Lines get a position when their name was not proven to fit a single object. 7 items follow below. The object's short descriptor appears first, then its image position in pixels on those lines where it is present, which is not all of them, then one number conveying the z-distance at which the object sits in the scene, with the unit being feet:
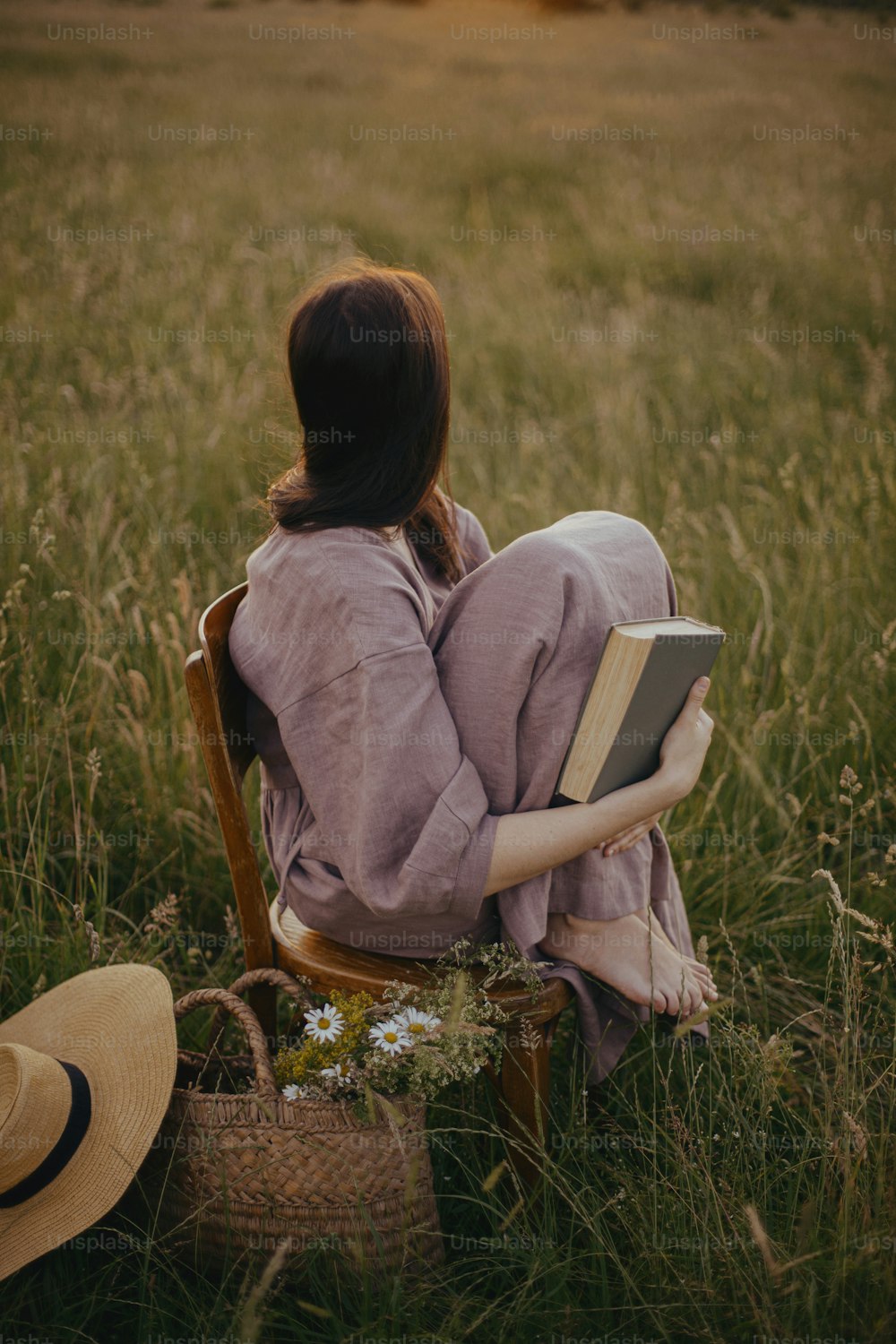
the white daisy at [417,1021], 5.54
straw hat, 5.51
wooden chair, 5.91
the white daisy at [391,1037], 5.52
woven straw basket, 5.44
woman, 5.57
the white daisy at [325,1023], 5.72
